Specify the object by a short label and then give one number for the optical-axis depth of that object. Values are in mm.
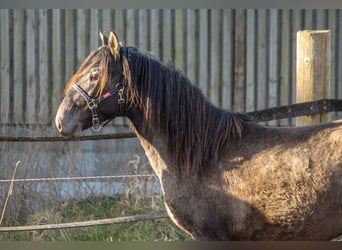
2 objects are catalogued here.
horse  8453
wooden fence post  10781
